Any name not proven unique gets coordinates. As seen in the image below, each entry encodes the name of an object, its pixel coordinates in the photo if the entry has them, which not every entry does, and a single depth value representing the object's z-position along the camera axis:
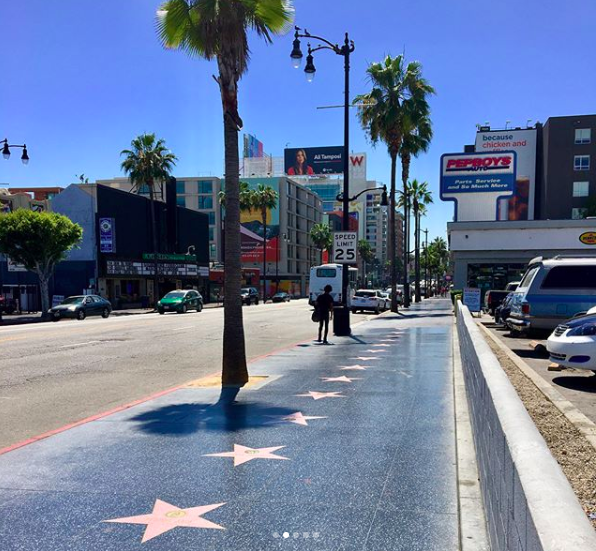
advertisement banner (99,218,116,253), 43.94
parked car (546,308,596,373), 8.10
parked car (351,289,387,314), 35.34
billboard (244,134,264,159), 130.75
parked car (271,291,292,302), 68.75
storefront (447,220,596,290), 36.06
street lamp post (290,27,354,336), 18.58
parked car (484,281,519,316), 24.72
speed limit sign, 18.33
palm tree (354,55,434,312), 32.44
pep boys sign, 41.09
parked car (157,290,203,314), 37.28
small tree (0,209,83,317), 31.83
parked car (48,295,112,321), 30.89
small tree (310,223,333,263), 98.38
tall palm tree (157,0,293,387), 9.45
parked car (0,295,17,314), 38.29
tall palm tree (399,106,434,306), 32.50
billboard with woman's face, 126.00
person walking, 16.36
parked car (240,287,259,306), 54.88
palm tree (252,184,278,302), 75.12
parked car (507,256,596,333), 12.91
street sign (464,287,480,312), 26.81
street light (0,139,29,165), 27.58
